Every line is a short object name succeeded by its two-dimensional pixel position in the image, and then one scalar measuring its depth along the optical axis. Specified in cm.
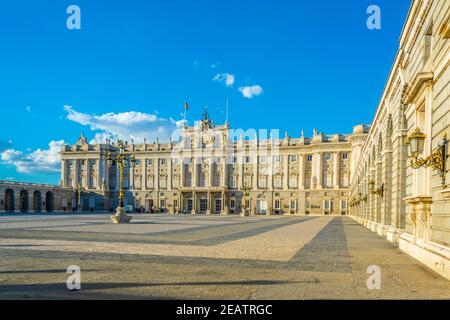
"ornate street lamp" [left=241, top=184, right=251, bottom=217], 6066
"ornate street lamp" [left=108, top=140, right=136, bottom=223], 2994
